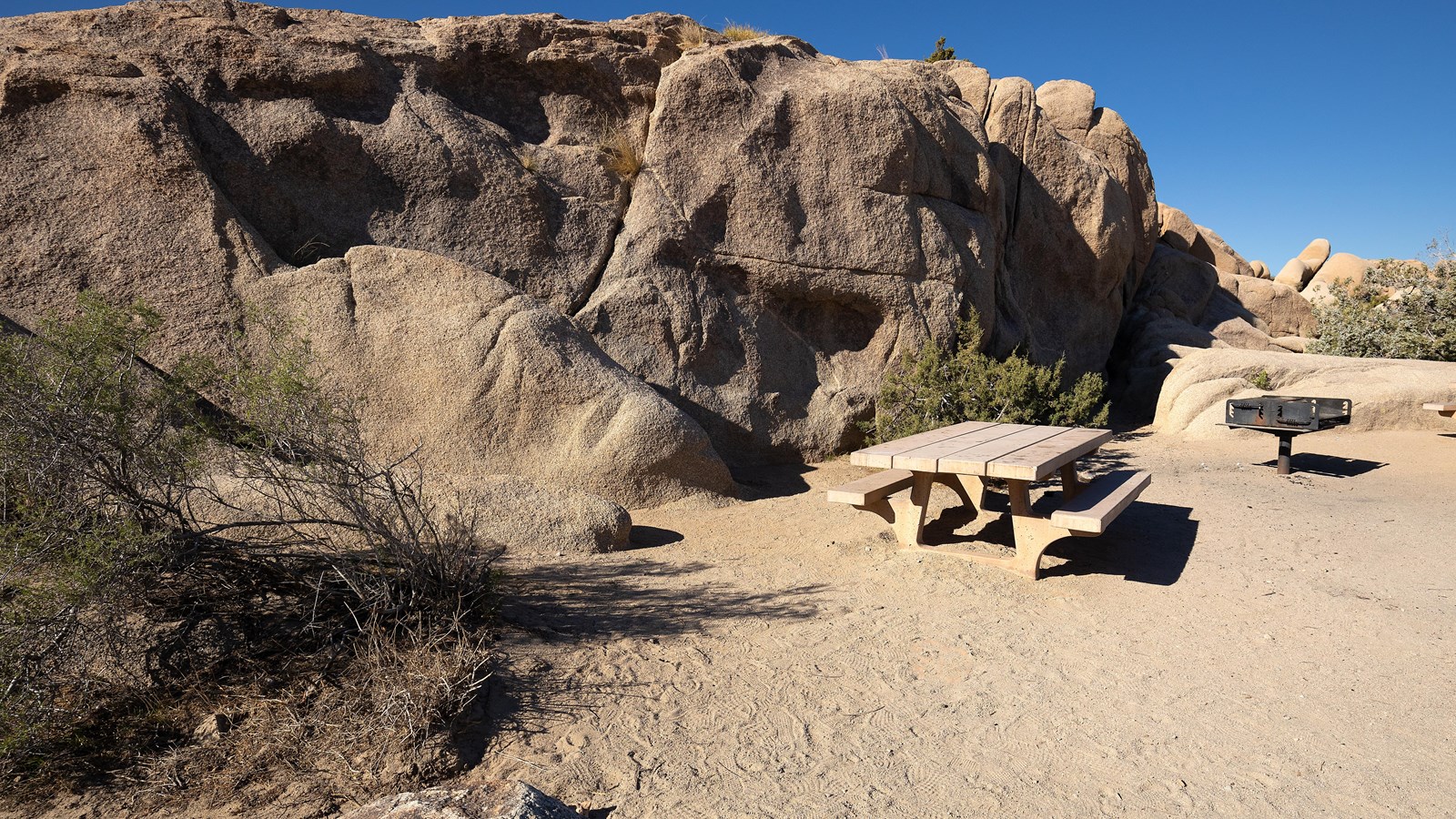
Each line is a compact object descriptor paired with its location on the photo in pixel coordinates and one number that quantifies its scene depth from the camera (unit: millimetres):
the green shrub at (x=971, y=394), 8180
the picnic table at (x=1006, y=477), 4785
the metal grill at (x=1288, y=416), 7352
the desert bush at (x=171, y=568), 3047
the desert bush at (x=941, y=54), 17625
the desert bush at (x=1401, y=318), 11336
